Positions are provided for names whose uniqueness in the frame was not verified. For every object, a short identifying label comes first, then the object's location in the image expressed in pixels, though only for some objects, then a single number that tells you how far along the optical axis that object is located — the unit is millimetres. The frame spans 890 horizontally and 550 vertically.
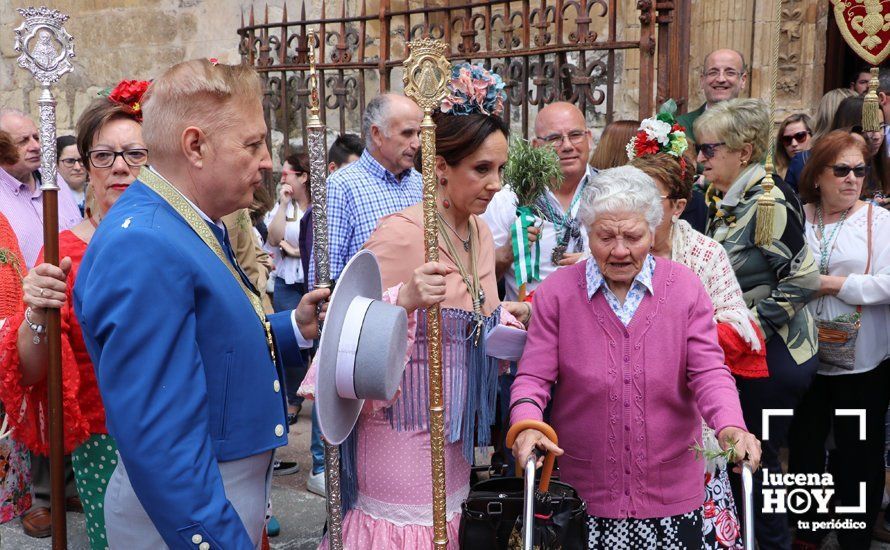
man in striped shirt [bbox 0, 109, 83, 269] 4934
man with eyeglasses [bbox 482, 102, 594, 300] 4578
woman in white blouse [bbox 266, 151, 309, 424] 6953
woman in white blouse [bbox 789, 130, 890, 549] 4566
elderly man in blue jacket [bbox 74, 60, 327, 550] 1913
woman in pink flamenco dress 2936
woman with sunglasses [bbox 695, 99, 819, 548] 4188
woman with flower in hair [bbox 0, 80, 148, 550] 2859
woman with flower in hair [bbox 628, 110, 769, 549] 3520
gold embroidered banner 5145
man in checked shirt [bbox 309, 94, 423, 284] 5102
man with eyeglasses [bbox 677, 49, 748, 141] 5844
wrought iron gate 5793
